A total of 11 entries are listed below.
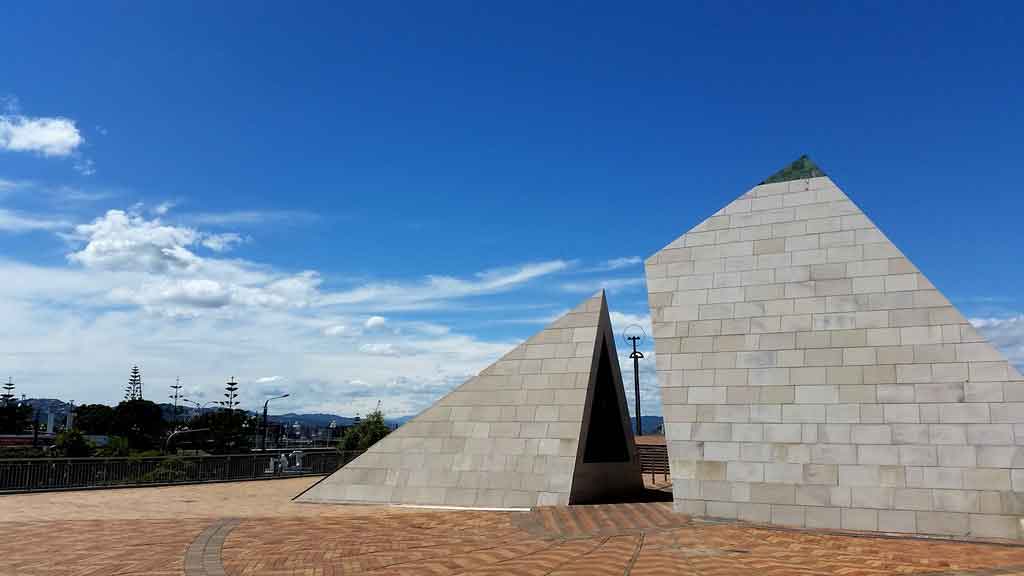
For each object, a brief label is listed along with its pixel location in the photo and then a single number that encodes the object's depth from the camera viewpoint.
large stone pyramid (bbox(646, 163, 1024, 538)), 14.98
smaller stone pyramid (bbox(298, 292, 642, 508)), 19.59
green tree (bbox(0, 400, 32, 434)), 101.50
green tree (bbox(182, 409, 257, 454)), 81.43
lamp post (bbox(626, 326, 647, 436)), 60.72
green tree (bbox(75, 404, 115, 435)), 101.86
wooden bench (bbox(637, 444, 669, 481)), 34.02
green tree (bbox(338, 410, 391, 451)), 42.97
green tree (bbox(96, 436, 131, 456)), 40.55
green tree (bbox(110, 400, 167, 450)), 98.95
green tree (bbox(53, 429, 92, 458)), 48.81
